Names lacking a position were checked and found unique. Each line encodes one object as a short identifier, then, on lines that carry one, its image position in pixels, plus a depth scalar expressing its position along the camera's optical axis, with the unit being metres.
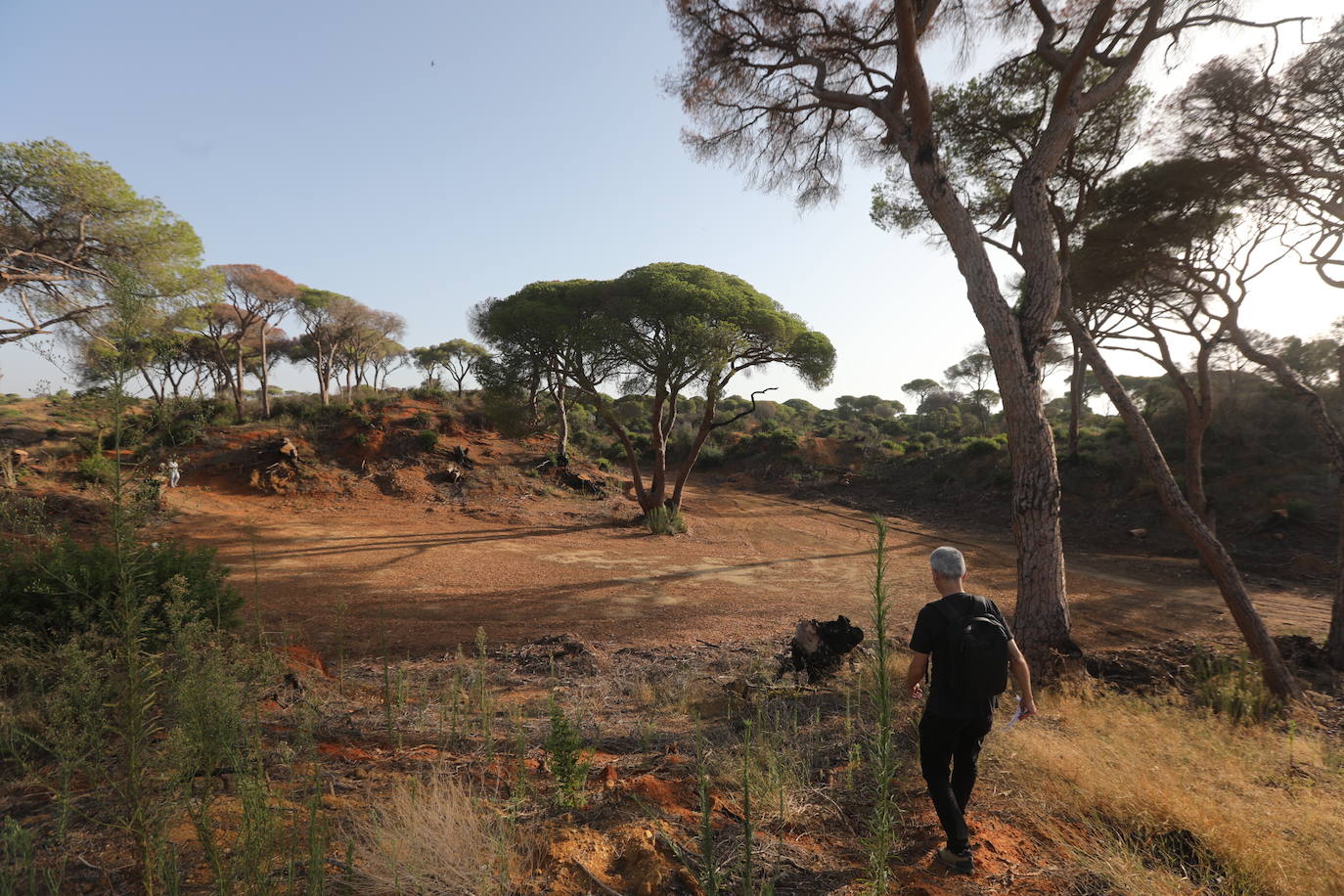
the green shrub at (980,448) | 23.39
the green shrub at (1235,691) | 4.93
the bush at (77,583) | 4.67
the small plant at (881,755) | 1.65
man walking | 2.73
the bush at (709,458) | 33.38
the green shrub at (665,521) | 15.95
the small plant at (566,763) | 2.86
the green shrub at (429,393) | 30.33
